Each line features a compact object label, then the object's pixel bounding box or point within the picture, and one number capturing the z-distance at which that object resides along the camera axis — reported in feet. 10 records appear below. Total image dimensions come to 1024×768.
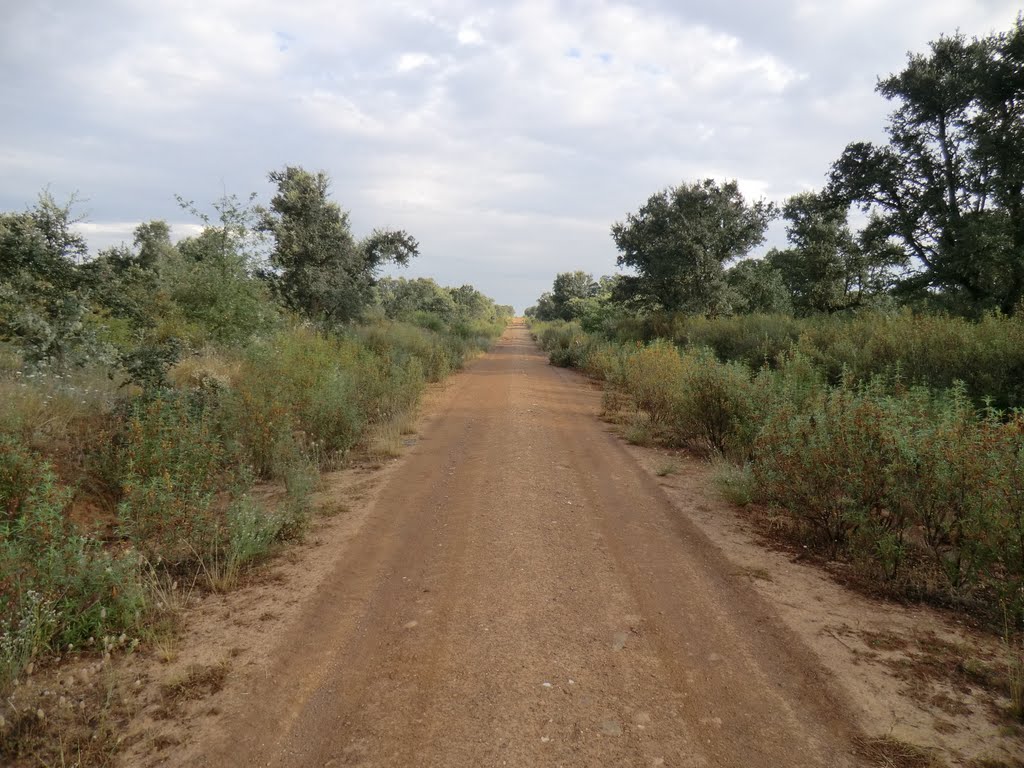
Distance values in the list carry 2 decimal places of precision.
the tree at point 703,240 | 71.31
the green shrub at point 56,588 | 10.50
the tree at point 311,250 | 59.93
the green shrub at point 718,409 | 23.97
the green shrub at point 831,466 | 14.43
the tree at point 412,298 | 104.48
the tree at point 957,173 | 43.78
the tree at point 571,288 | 223.51
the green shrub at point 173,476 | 13.99
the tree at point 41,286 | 23.15
